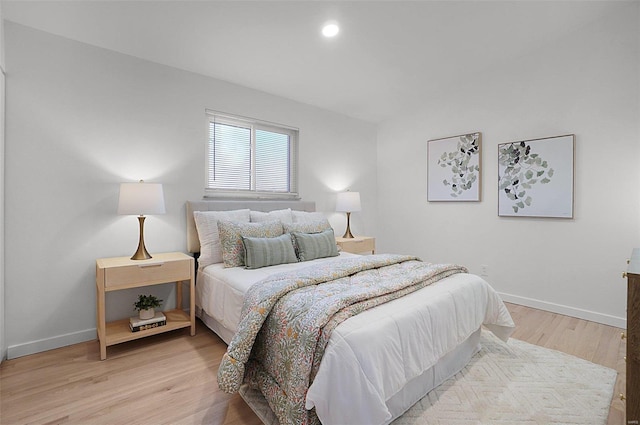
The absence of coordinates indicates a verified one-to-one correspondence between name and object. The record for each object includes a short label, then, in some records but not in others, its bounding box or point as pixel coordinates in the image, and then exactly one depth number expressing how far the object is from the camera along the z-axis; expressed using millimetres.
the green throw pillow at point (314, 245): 2900
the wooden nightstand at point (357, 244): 3949
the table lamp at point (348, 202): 4207
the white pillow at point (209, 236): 2836
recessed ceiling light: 2641
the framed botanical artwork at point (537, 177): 3145
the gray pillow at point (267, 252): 2576
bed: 1308
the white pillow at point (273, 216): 3141
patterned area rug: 1667
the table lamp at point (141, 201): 2455
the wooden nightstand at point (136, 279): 2283
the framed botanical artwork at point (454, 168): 3840
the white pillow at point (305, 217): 3420
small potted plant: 2574
